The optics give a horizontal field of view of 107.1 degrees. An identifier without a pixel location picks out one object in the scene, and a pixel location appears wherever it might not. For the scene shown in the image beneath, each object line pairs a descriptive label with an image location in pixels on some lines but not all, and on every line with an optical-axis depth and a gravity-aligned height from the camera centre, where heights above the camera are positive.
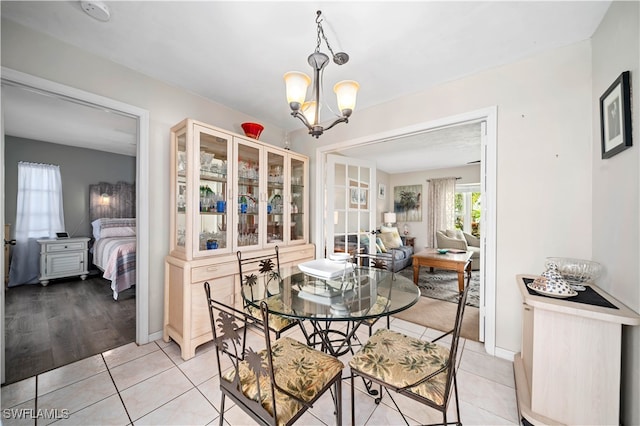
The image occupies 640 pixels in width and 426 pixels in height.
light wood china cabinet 2.06 -0.06
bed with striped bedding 3.16 -0.77
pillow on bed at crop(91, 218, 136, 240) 4.30 -0.33
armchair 5.05 -0.68
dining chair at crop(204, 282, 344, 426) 0.89 -0.75
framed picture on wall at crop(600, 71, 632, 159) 1.23 +0.54
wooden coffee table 3.79 -0.84
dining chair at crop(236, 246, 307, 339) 1.54 -0.55
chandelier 1.41 +0.74
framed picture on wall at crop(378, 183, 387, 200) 6.46 +0.59
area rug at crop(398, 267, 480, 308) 3.51 -1.28
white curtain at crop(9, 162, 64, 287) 3.64 -0.09
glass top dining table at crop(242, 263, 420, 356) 1.22 -0.53
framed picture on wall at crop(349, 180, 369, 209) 3.51 +0.25
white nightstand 3.71 -0.80
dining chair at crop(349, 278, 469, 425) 1.03 -0.76
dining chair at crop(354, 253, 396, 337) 1.29 -0.53
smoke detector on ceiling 1.43 +1.26
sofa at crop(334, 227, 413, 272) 3.45 -0.66
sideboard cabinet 1.13 -0.74
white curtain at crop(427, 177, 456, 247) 6.27 +0.16
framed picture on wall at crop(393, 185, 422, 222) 6.76 +0.26
